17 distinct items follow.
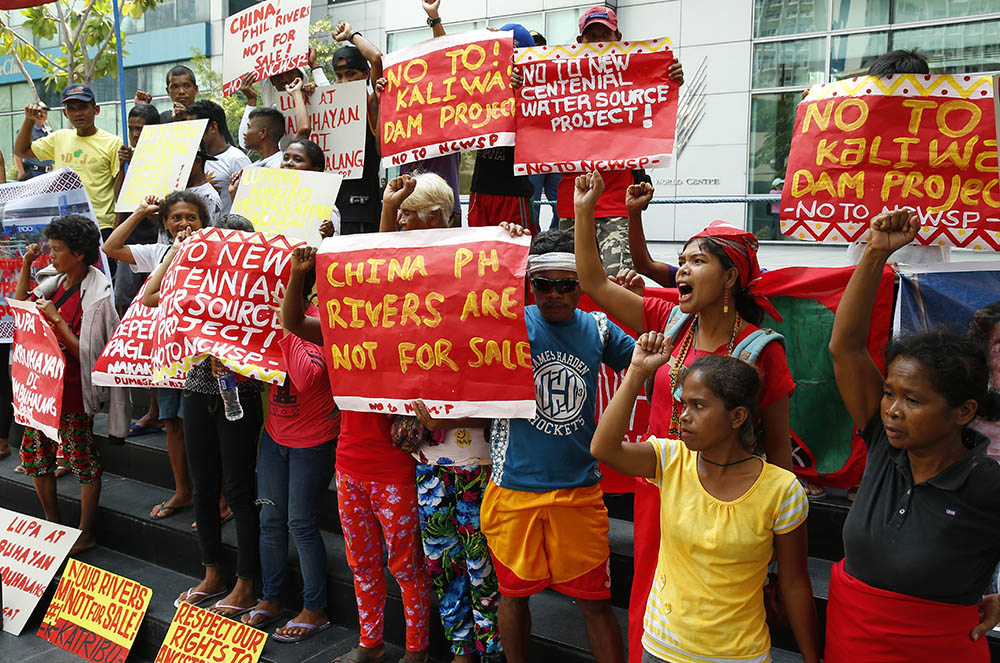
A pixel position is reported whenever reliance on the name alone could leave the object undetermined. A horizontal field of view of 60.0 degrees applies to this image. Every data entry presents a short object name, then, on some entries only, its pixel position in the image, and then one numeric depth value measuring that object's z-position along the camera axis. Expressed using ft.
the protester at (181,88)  22.02
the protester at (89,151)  22.68
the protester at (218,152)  19.81
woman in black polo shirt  7.63
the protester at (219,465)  14.15
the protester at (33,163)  23.58
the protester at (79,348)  16.93
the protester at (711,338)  9.09
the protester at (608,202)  14.66
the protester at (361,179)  18.35
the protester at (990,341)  10.12
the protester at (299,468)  13.10
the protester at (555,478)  10.42
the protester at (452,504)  11.40
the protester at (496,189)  16.90
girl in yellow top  8.25
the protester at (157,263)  16.57
